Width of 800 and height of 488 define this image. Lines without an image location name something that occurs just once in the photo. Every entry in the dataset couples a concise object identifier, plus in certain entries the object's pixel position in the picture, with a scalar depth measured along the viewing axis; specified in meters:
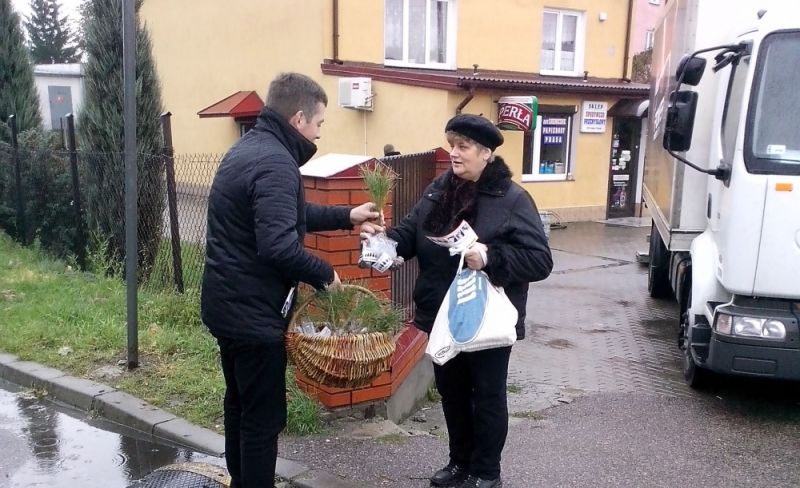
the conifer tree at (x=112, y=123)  8.03
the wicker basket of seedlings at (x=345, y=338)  3.22
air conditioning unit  13.75
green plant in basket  3.38
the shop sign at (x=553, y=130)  15.60
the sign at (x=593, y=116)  15.81
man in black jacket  2.78
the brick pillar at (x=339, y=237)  4.21
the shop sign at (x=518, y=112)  13.68
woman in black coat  3.19
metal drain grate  3.48
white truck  4.39
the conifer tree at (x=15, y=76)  12.35
